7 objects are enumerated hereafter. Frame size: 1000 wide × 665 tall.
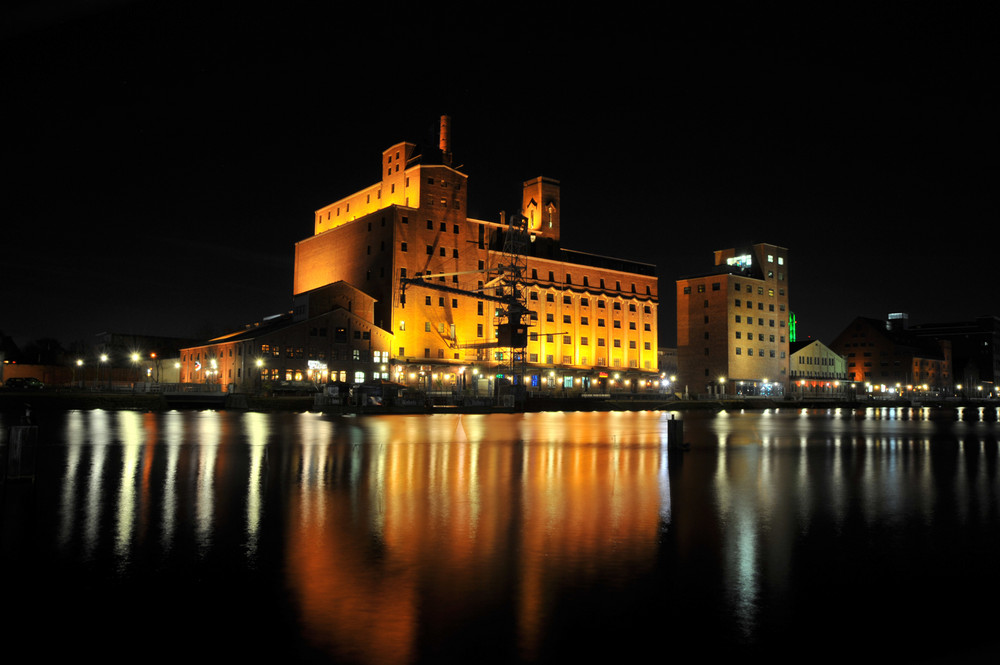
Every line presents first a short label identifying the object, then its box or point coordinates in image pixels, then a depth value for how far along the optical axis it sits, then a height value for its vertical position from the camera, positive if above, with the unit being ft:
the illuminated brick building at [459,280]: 245.86 +39.48
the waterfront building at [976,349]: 476.95 +27.23
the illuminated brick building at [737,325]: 306.55 +26.60
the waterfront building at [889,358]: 412.77 +17.56
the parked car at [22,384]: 200.35 -1.09
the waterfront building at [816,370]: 339.77 +8.44
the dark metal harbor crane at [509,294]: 238.68 +32.03
